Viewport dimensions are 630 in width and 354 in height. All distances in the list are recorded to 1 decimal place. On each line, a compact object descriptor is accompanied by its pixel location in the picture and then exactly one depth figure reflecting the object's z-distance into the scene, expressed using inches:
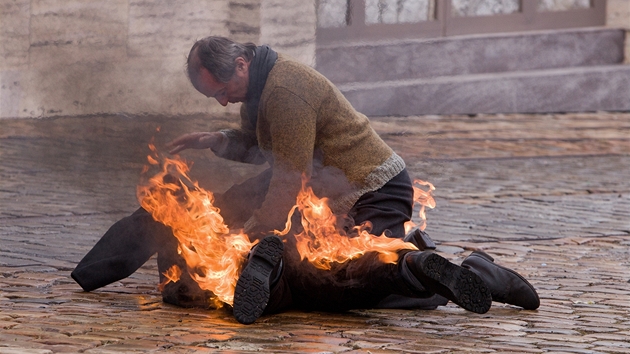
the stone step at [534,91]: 892.6
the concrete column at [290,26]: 399.9
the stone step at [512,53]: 672.4
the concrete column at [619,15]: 1007.6
